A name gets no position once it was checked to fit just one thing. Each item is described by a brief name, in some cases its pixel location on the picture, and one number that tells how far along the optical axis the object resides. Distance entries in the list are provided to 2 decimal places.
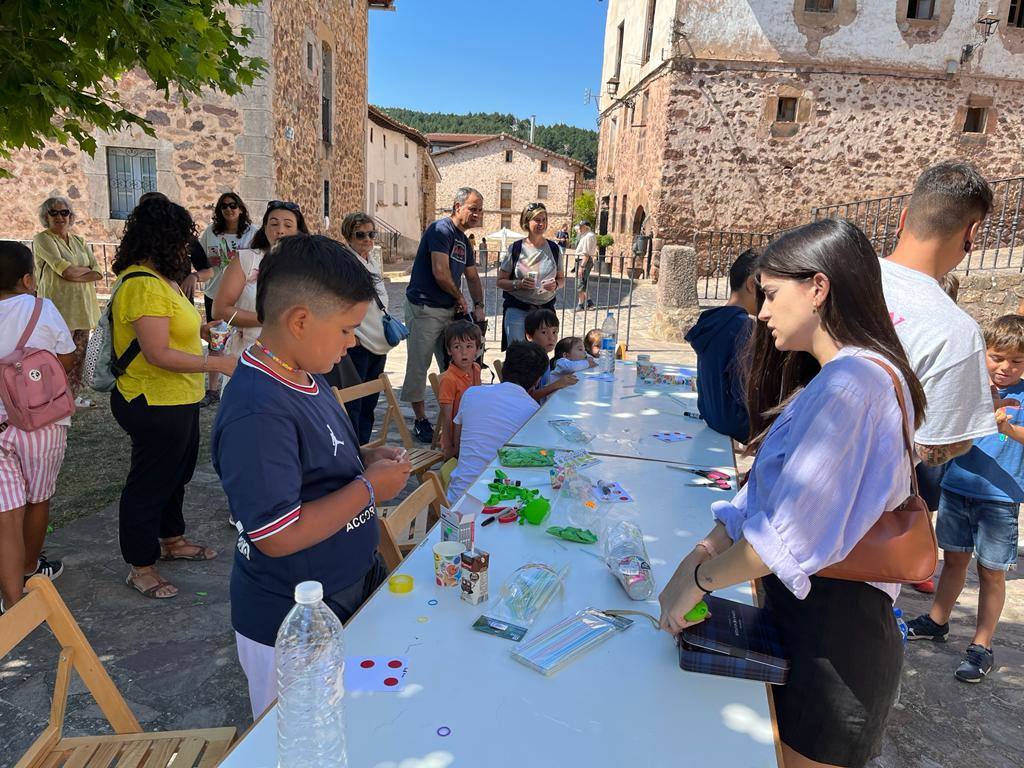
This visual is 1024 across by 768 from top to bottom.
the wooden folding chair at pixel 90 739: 1.67
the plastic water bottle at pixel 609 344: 5.10
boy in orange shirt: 4.21
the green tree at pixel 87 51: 3.04
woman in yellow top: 2.94
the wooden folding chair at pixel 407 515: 2.25
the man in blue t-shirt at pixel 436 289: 5.21
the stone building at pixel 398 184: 24.67
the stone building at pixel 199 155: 10.80
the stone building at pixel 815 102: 14.50
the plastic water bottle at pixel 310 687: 1.23
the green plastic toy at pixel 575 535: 2.21
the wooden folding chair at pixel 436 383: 4.27
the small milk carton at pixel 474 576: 1.80
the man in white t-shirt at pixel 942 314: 2.05
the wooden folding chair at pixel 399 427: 3.94
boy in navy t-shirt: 1.52
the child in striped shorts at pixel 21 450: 2.81
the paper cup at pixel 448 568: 1.88
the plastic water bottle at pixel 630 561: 1.88
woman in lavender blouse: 1.31
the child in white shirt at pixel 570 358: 5.00
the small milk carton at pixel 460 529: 2.03
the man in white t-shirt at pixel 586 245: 14.70
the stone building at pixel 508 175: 41.53
